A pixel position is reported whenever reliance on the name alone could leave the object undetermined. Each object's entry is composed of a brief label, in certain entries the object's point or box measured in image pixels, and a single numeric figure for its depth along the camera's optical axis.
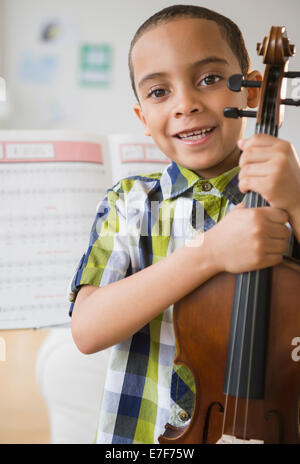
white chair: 0.95
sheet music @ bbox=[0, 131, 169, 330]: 1.00
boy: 0.45
